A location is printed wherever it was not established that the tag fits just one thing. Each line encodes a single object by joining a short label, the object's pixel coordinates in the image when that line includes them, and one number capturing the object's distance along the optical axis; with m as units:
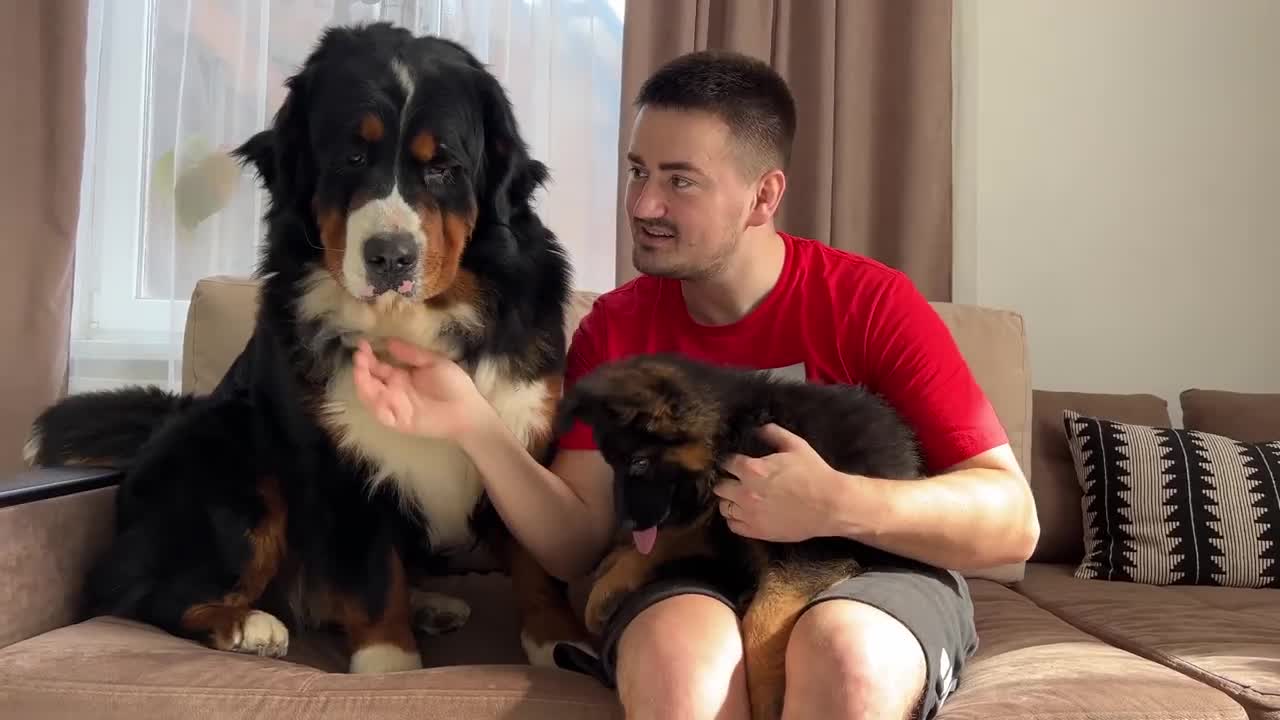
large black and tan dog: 1.47
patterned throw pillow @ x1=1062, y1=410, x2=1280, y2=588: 2.21
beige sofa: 1.25
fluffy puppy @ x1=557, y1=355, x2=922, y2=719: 1.27
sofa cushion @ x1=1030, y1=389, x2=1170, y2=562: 2.43
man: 1.18
